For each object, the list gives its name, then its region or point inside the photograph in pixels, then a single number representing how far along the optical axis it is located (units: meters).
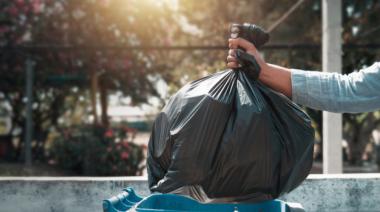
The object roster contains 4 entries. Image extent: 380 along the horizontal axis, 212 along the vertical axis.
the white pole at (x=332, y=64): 5.45
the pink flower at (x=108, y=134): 8.48
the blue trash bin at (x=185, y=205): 1.72
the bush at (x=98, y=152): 8.11
